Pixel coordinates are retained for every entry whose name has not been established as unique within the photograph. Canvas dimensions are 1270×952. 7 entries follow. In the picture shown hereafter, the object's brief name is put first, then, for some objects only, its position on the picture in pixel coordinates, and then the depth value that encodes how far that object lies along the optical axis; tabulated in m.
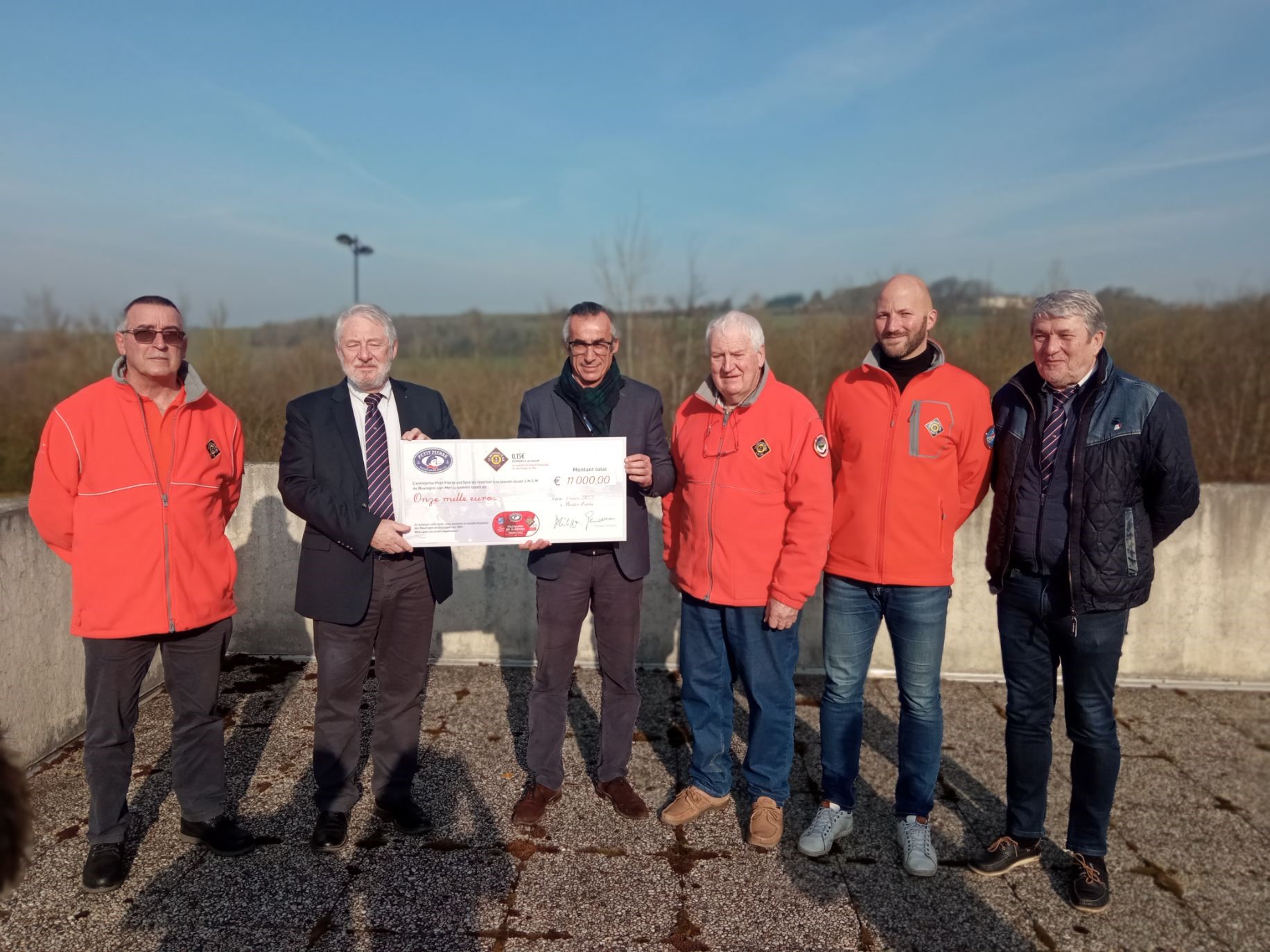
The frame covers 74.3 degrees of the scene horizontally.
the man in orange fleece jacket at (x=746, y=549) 3.48
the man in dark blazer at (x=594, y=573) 3.76
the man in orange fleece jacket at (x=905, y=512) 3.41
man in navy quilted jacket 3.17
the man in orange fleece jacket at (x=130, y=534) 3.25
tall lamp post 23.89
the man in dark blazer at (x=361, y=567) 3.45
